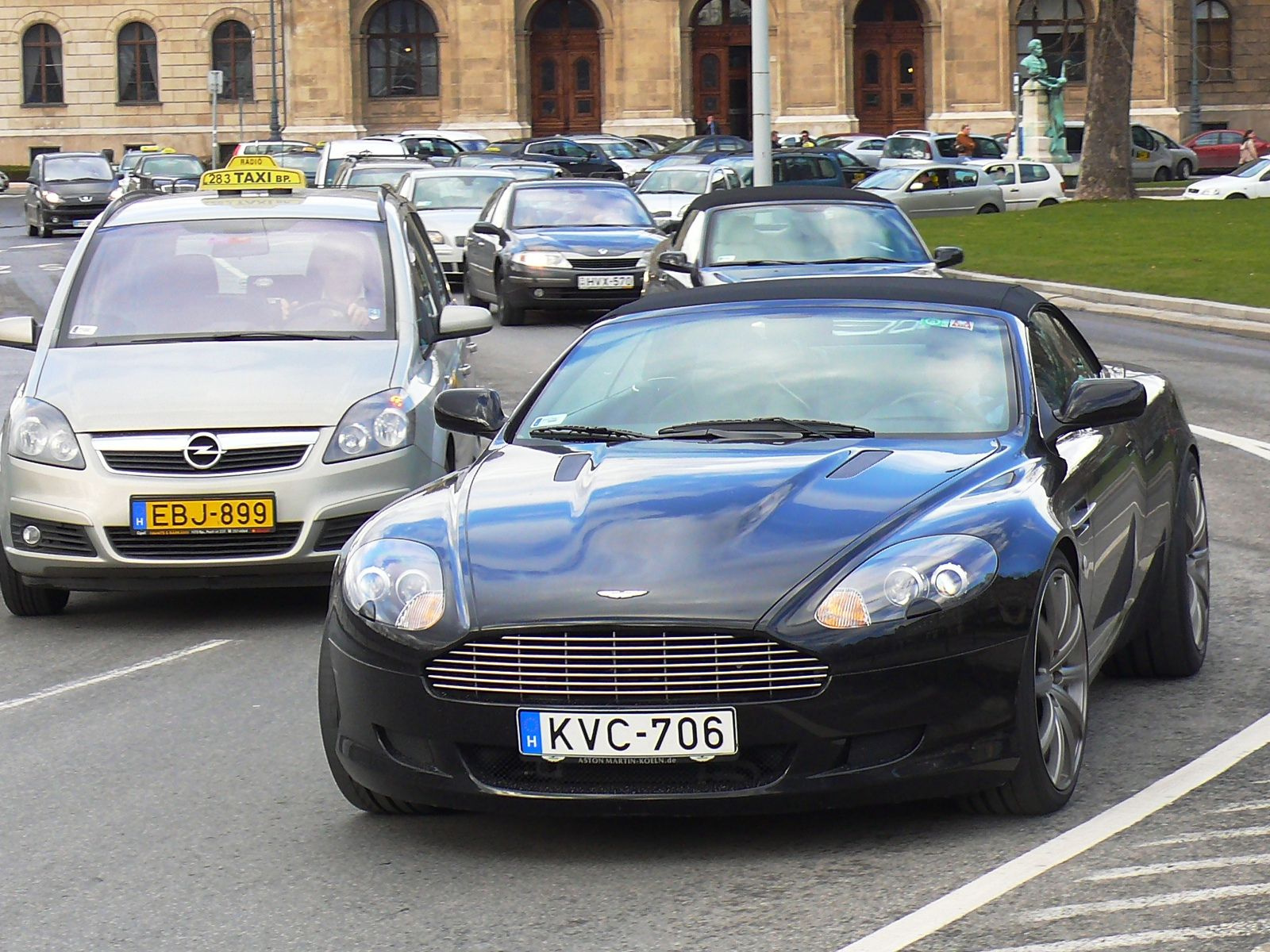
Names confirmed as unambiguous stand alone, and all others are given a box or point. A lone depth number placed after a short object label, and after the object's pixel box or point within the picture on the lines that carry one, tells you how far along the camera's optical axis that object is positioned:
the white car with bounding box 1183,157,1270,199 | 42.50
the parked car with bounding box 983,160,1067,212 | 41.81
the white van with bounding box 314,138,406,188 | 43.31
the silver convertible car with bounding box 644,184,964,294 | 16.41
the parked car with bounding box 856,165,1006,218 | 38.81
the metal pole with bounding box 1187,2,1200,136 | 66.00
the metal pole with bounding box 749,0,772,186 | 28.70
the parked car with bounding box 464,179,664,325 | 23.14
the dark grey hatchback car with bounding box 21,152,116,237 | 45.31
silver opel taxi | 8.38
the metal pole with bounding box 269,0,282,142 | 67.81
